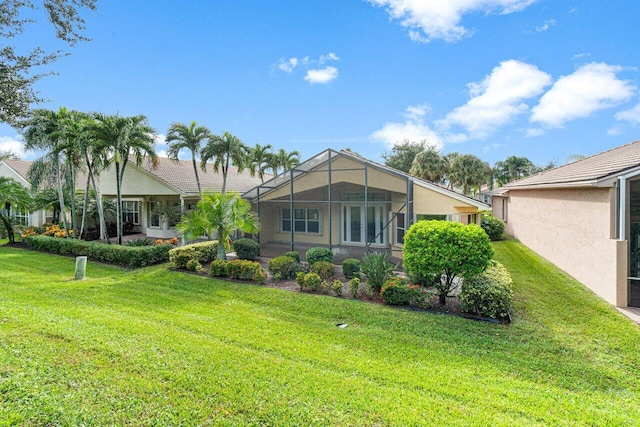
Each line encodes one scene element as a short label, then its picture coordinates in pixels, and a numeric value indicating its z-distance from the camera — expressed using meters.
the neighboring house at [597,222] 8.41
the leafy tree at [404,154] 49.28
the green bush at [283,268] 11.08
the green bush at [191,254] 12.30
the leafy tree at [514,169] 45.28
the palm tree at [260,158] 27.56
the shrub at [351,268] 11.01
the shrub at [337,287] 9.22
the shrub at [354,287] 9.12
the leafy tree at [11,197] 18.47
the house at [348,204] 12.45
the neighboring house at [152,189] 20.08
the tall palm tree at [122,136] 14.91
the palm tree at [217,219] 12.23
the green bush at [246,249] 13.80
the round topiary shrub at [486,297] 7.61
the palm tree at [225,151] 19.81
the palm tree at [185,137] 19.19
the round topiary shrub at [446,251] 7.99
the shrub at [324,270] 10.74
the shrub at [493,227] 19.95
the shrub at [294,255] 12.58
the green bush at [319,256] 12.39
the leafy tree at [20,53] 6.46
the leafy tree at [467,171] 34.62
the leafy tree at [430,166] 32.38
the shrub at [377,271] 9.14
